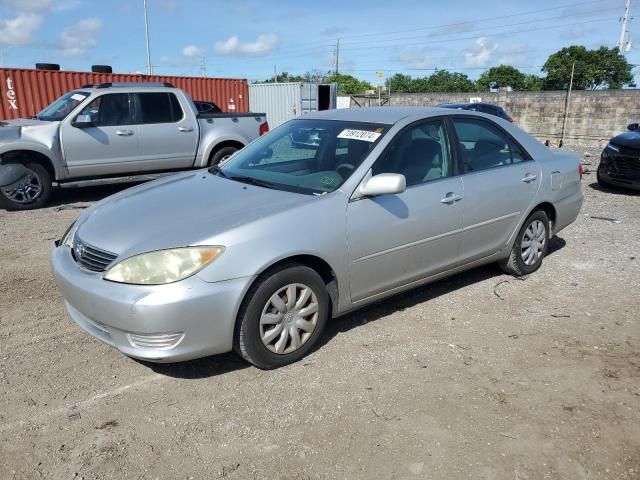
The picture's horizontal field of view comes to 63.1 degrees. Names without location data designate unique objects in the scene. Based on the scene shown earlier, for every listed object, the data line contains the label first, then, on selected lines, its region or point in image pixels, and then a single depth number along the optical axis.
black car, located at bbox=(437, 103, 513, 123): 15.29
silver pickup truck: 7.77
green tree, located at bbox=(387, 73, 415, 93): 80.75
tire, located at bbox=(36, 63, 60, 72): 14.90
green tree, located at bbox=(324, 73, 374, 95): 70.01
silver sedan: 2.95
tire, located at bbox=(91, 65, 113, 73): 14.70
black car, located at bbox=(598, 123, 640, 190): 9.15
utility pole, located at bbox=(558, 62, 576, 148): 24.58
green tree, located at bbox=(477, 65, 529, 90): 73.10
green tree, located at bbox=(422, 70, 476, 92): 74.56
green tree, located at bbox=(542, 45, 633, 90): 53.56
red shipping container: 15.14
